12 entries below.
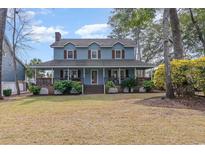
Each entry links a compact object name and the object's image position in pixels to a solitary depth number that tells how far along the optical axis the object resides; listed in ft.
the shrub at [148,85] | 43.79
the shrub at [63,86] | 41.73
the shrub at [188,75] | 23.73
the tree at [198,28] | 46.72
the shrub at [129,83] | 44.69
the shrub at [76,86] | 42.33
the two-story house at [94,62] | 47.19
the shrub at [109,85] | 44.21
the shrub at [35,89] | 42.48
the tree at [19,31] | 46.18
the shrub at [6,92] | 44.79
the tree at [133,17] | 25.91
